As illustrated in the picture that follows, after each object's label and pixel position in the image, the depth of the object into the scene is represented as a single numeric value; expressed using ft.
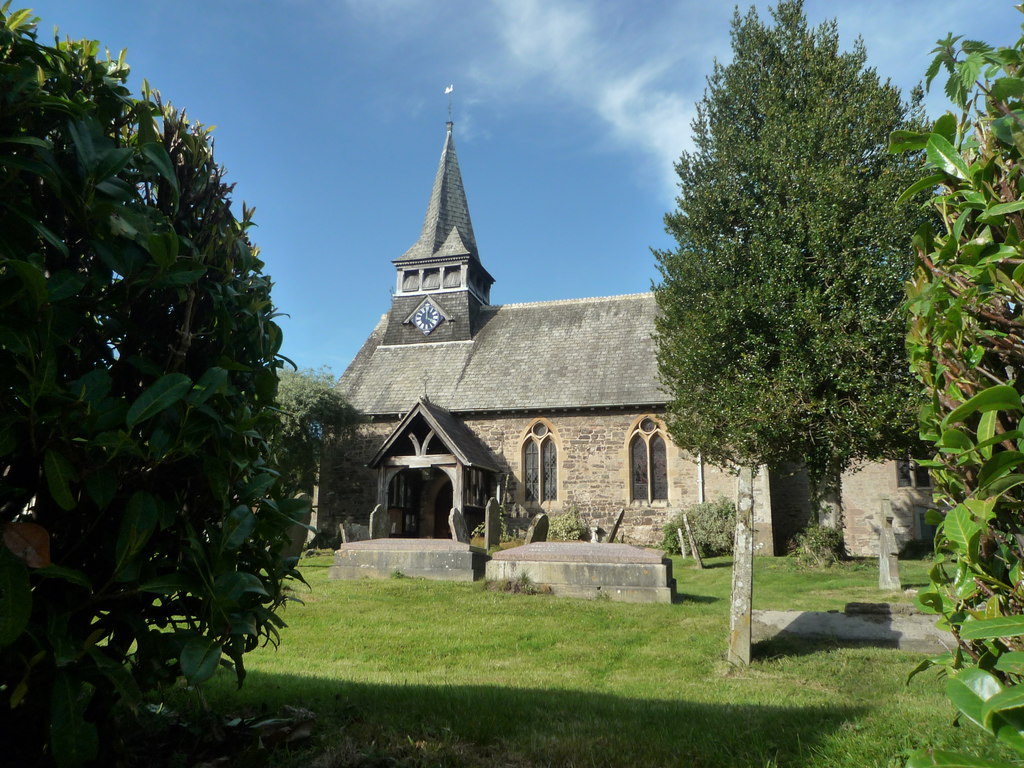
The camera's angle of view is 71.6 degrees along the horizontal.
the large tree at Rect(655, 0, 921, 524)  47.44
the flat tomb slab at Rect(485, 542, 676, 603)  37.78
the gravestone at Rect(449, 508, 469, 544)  53.06
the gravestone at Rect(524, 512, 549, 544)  53.98
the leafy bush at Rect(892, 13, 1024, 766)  5.74
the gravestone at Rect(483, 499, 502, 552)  59.57
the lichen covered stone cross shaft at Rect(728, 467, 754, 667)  24.64
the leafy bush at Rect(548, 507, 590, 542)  71.00
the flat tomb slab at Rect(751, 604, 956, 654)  26.50
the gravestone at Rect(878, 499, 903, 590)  44.86
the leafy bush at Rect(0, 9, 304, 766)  6.59
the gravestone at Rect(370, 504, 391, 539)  58.23
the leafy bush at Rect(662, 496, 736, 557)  66.39
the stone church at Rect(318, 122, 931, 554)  73.87
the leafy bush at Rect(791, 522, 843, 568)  57.88
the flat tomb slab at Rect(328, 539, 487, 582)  43.50
